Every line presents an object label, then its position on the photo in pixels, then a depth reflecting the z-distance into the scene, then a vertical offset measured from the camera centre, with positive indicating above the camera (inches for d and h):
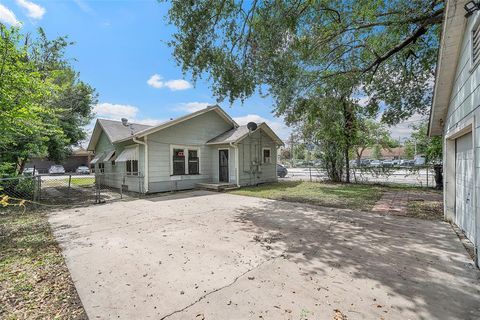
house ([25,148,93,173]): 1293.2 -17.5
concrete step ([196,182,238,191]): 488.1 -58.6
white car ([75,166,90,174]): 1262.3 -57.3
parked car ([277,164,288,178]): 886.4 -50.4
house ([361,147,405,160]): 2689.0 +47.8
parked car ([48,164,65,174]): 1219.2 -48.7
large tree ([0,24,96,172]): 205.2 +77.1
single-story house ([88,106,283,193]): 455.2 +16.5
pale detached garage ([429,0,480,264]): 142.1 +40.3
